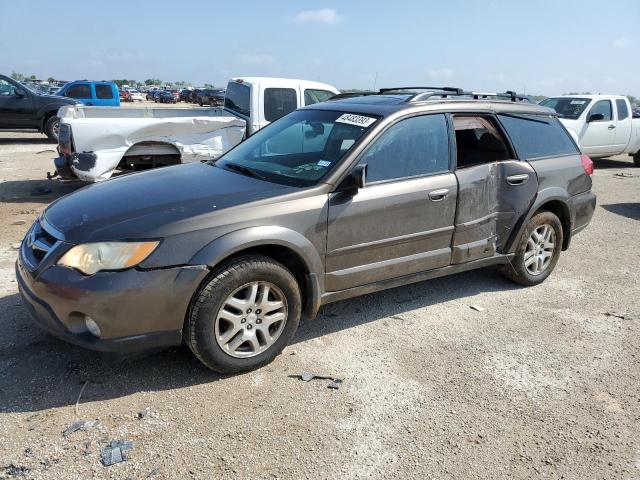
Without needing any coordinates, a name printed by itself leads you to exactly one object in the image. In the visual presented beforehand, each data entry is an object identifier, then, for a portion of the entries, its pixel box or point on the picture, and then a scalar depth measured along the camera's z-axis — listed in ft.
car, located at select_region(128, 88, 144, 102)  175.65
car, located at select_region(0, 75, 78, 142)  47.91
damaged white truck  24.20
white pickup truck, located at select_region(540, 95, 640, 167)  40.96
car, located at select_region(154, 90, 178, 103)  171.63
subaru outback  9.70
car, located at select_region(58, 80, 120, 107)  57.98
